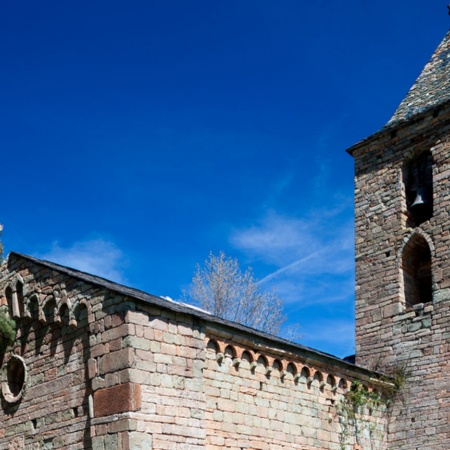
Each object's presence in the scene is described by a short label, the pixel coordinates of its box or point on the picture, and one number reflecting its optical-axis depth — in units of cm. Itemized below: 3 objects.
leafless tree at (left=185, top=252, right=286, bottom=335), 2480
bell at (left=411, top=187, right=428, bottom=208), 1516
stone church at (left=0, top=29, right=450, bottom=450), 981
